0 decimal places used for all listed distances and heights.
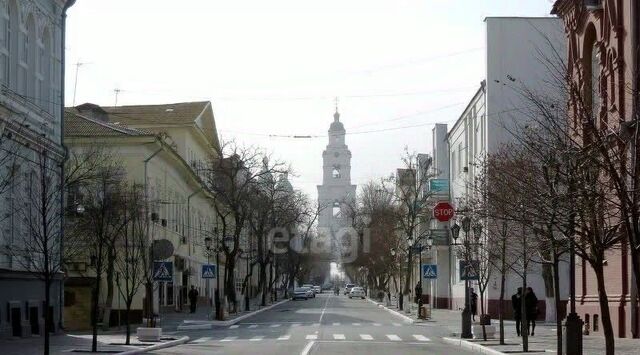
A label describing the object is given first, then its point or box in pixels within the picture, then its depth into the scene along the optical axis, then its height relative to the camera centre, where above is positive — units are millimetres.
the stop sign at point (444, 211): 49219 +2781
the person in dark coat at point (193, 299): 62438 -1759
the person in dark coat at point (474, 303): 49369 -1703
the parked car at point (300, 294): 107062 -2516
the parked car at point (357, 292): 118575 -2623
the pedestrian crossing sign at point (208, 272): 43953 -95
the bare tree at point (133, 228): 33000 +1648
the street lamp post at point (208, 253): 53769 +989
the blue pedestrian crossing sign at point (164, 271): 32219 -38
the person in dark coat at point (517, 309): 34094 -1304
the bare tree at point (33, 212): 30875 +1841
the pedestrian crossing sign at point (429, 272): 48678 -116
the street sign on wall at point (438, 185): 66562 +5467
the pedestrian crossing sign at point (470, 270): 31328 -16
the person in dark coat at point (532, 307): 34250 -1252
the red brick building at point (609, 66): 26094 +5400
